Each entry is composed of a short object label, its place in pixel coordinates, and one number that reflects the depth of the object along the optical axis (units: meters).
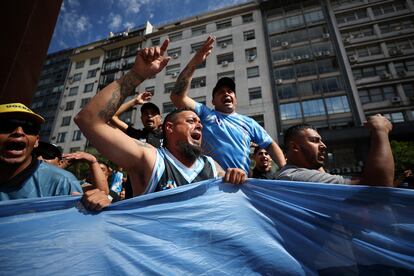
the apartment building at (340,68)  21.98
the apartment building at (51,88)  34.47
